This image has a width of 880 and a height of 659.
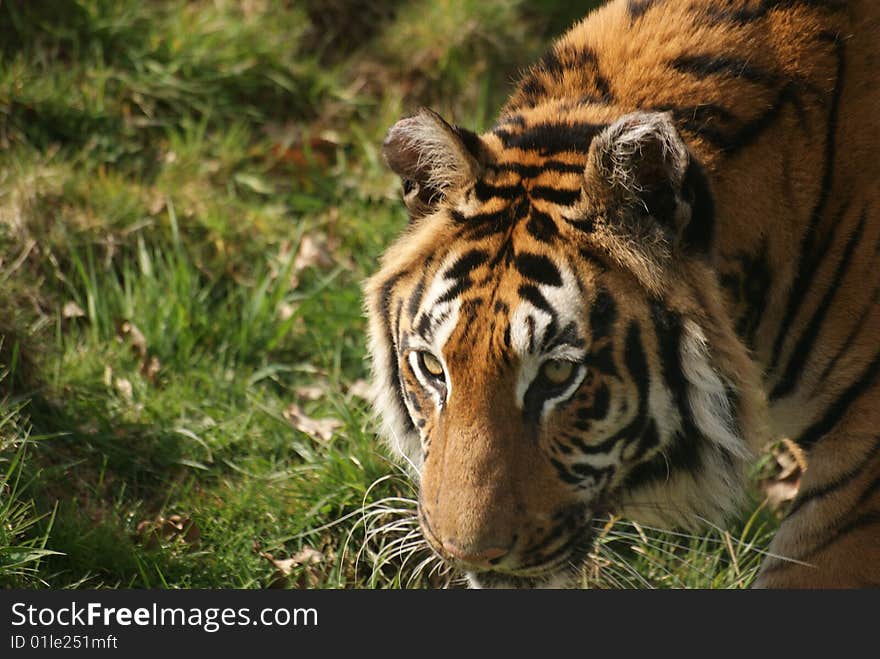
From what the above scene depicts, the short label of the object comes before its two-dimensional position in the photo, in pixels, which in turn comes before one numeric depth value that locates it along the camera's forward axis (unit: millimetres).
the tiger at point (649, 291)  6586
